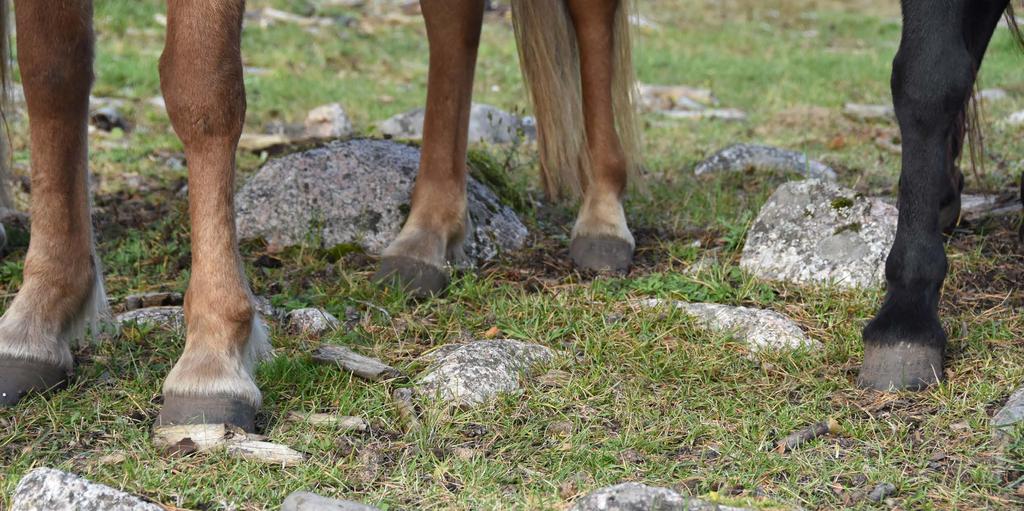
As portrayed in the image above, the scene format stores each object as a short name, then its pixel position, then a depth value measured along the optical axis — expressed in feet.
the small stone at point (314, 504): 13.16
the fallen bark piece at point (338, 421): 16.17
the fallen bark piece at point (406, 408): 16.25
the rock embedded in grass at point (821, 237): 21.89
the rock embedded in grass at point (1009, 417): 15.17
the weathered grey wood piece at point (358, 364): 17.80
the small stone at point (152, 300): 21.77
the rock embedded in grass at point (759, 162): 33.52
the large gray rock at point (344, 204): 25.12
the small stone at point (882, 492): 14.10
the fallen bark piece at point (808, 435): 15.58
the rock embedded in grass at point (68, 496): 13.05
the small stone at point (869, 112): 47.52
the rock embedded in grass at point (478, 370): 17.16
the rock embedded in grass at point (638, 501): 12.95
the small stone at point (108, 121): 42.16
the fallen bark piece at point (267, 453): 14.88
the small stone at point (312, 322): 20.21
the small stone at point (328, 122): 42.27
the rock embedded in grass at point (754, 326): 19.19
